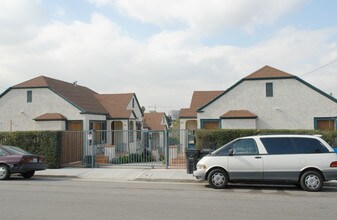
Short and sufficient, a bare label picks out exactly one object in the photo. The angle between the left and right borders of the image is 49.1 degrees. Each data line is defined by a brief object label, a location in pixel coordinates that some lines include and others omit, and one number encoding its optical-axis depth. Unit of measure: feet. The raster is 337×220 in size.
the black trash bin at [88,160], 61.26
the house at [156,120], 186.32
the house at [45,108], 88.28
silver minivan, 37.47
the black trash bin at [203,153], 49.42
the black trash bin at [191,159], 49.21
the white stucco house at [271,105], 75.66
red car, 47.42
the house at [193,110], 95.71
